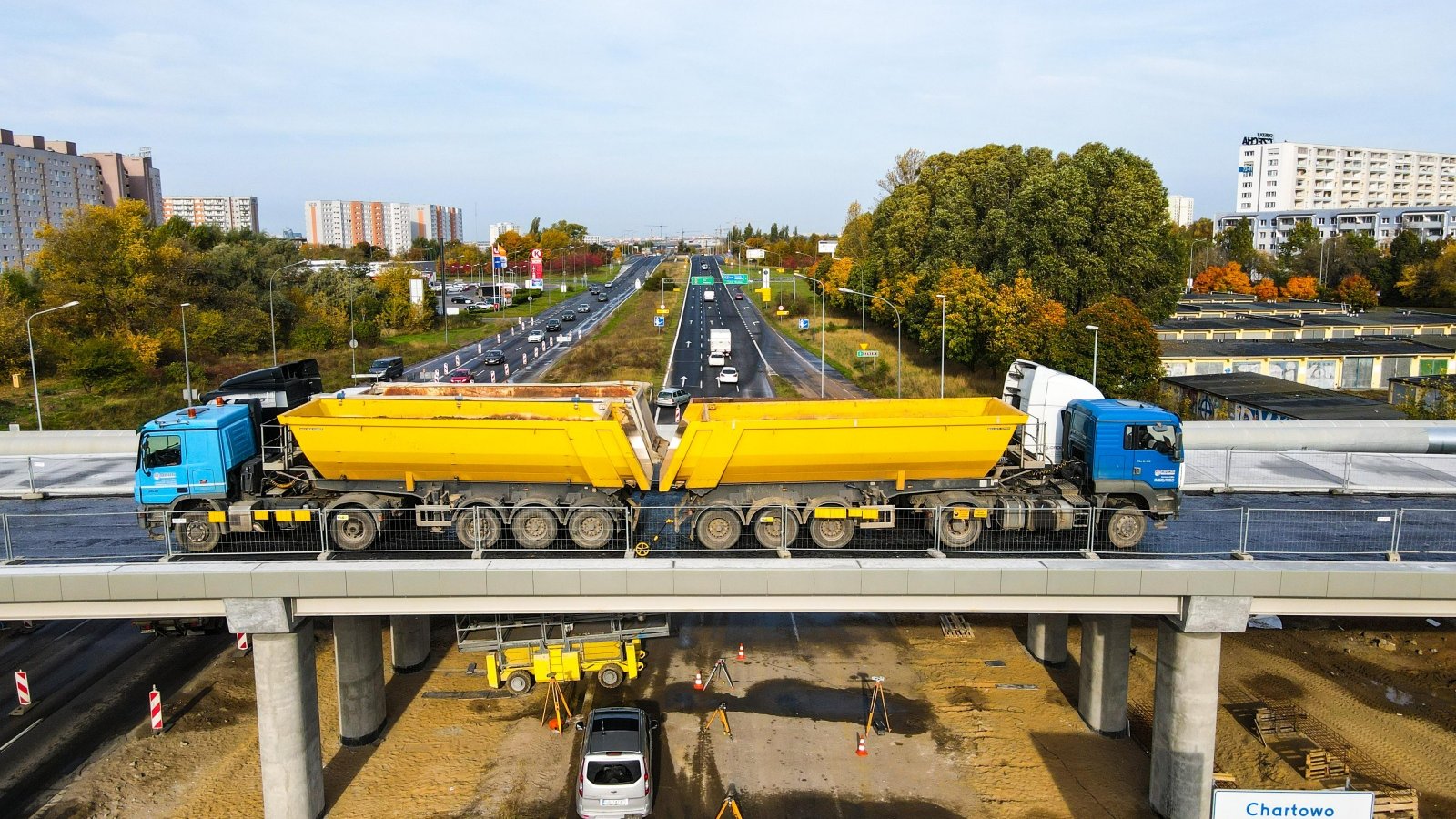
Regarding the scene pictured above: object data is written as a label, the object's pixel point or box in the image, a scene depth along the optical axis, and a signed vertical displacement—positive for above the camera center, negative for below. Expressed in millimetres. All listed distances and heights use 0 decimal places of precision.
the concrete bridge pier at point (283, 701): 15219 -6951
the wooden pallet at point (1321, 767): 18078 -9384
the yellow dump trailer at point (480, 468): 17391 -3598
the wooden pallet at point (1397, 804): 16719 -9323
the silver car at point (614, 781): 16016 -8507
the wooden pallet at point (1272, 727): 19391 -9300
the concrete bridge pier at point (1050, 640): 22422 -8657
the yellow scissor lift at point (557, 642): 19078 -7296
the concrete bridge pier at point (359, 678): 18391 -7852
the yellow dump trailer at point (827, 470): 17391 -3652
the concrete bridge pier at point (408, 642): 21750 -8374
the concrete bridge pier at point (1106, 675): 19188 -8201
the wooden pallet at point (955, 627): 24312 -9024
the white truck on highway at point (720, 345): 66438 -4835
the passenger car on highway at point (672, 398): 49094 -6310
